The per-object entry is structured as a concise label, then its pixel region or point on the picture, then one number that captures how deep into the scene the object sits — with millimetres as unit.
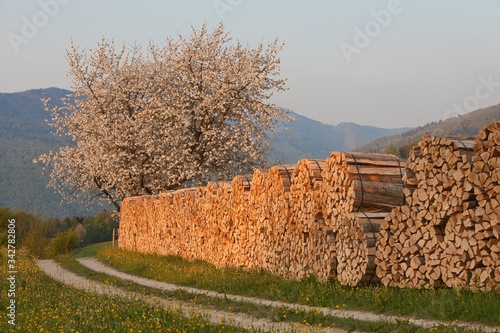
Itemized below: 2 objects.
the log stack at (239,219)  20328
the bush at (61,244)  36650
